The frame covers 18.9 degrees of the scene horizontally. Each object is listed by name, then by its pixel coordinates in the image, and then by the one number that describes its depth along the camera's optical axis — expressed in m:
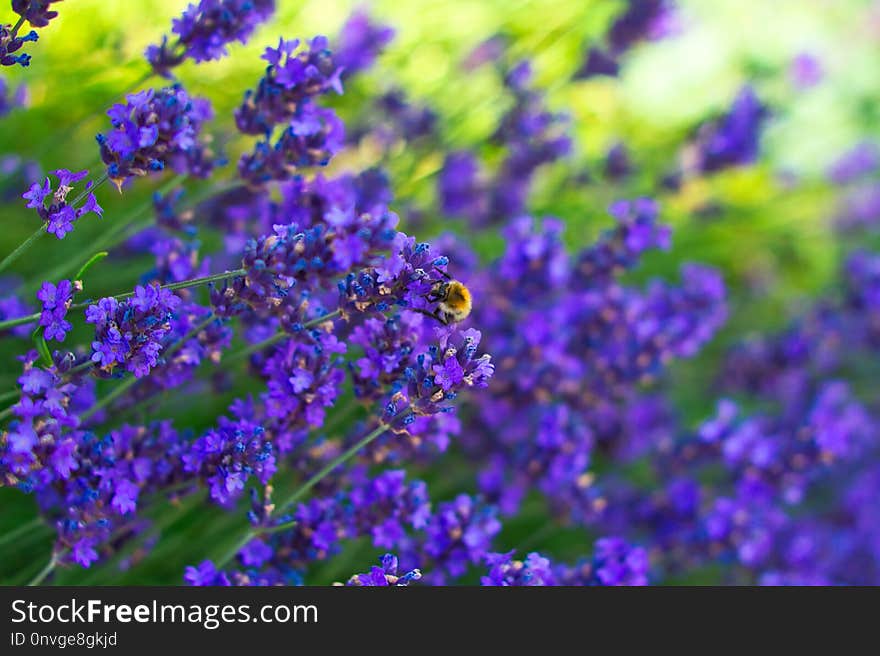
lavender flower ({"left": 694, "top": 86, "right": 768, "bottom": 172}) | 0.95
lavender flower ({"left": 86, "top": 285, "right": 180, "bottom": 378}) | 0.65
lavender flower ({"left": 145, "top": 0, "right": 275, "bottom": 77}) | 0.69
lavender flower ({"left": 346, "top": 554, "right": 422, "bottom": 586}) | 0.66
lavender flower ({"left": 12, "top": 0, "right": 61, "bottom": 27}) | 0.66
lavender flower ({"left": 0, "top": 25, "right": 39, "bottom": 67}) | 0.66
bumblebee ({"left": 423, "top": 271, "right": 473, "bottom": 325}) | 0.70
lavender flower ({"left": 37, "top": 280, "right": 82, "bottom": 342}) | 0.65
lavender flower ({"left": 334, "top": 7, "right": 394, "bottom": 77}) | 0.88
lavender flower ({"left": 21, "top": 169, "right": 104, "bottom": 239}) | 0.66
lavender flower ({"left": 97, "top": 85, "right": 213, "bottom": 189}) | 0.67
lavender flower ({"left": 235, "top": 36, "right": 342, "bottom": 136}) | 0.69
